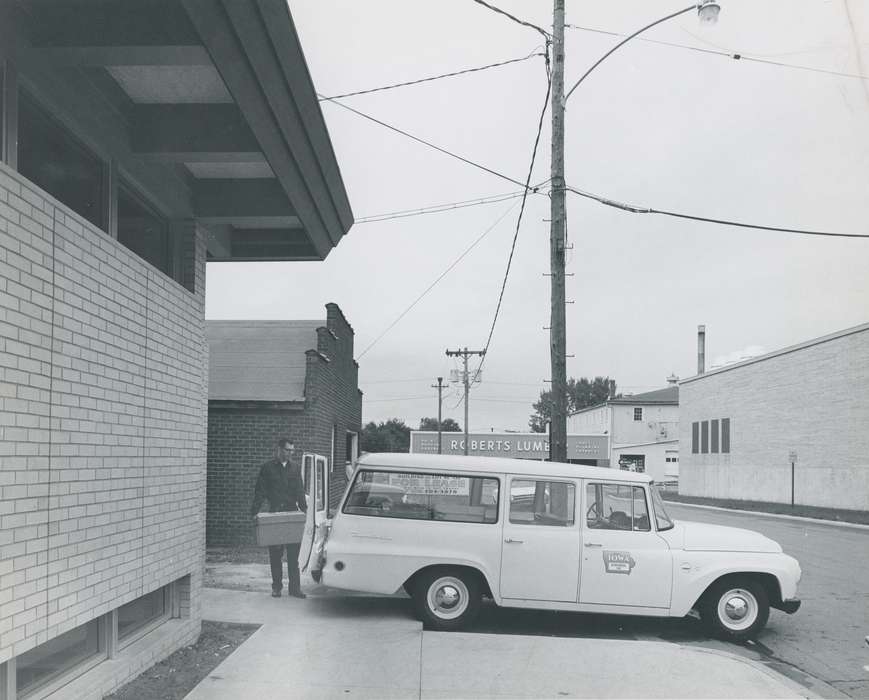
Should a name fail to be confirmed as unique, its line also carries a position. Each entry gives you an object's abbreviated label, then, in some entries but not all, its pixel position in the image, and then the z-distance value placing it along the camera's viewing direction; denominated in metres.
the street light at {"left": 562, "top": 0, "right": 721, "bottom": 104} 7.90
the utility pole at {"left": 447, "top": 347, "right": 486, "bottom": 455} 54.50
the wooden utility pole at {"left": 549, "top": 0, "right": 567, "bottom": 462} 11.85
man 9.16
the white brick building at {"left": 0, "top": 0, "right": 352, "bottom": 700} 4.00
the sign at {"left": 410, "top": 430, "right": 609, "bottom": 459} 58.59
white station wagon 7.98
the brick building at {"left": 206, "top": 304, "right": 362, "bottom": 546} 13.68
